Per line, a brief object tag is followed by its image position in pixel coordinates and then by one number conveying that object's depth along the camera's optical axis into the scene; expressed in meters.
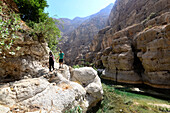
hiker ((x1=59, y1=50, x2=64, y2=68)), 6.09
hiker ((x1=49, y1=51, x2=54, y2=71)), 5.41
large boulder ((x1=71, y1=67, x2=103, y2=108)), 4.92
